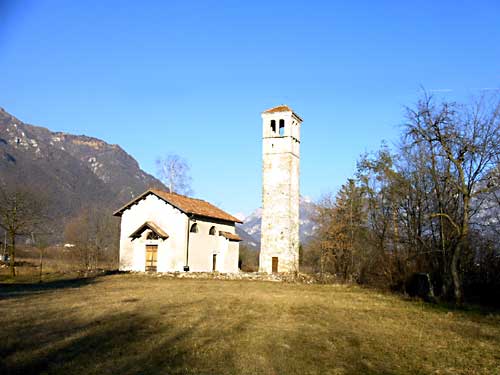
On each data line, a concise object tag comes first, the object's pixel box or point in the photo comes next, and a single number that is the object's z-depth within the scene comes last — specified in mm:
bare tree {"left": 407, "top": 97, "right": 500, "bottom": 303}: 19672
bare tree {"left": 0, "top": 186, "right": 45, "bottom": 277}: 32094
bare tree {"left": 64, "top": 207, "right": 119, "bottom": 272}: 39500
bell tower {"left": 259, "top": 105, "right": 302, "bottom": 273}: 38688
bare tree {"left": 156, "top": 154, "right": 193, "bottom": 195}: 51519
